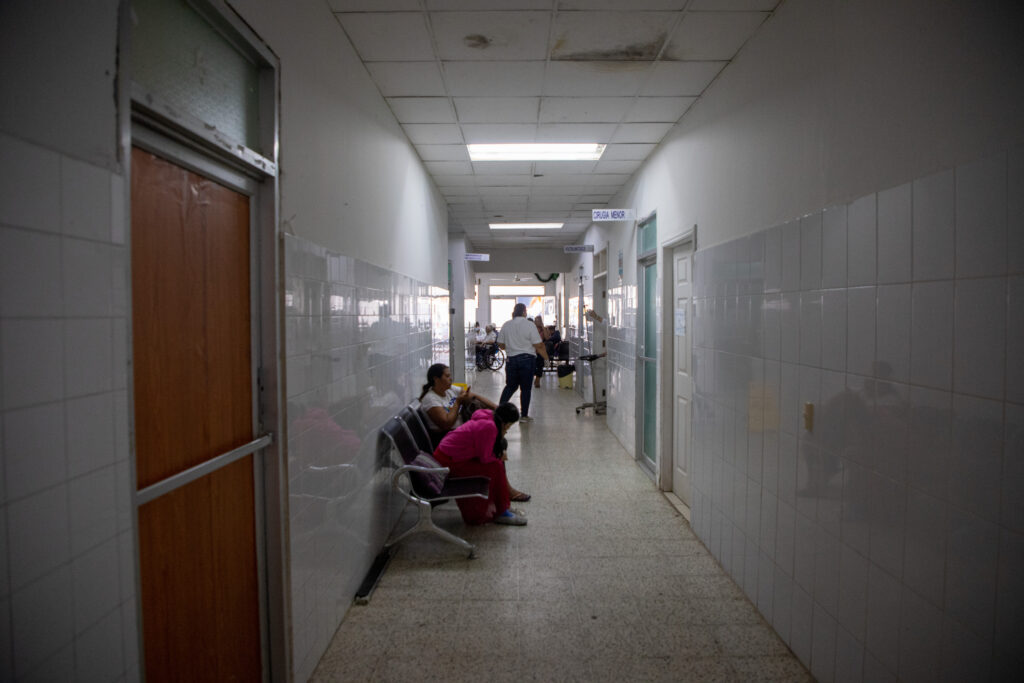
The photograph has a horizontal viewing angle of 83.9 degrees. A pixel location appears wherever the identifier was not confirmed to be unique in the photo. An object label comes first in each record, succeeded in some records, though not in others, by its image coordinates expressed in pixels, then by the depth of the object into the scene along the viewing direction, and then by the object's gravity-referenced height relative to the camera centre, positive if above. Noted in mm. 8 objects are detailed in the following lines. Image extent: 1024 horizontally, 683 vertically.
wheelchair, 15180 -840
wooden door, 1442 -253
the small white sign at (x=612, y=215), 5316 +1057
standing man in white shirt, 7613 -284
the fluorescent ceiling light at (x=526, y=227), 9750 +1748
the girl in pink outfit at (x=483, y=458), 3795 -887
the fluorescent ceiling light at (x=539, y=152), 5018 +1591
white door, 4378 -403
